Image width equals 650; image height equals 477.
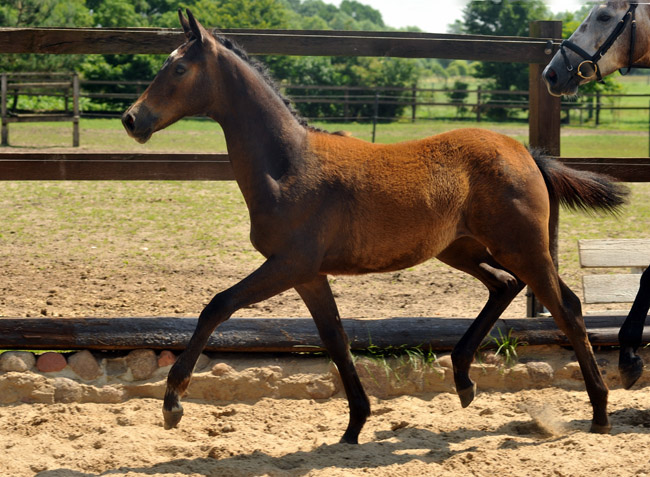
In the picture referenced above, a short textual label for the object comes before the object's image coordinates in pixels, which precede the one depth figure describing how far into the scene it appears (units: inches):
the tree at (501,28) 1518.2
